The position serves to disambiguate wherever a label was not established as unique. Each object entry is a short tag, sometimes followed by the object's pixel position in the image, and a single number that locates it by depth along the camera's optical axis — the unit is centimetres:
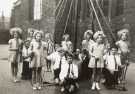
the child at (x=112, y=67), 404
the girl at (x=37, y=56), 413
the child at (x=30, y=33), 433
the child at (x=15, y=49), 432
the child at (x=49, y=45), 438
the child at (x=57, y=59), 399
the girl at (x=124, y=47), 394
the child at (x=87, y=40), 442
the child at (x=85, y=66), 444
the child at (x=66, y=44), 401
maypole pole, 411
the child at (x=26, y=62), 445
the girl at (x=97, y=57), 405
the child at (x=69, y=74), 387
